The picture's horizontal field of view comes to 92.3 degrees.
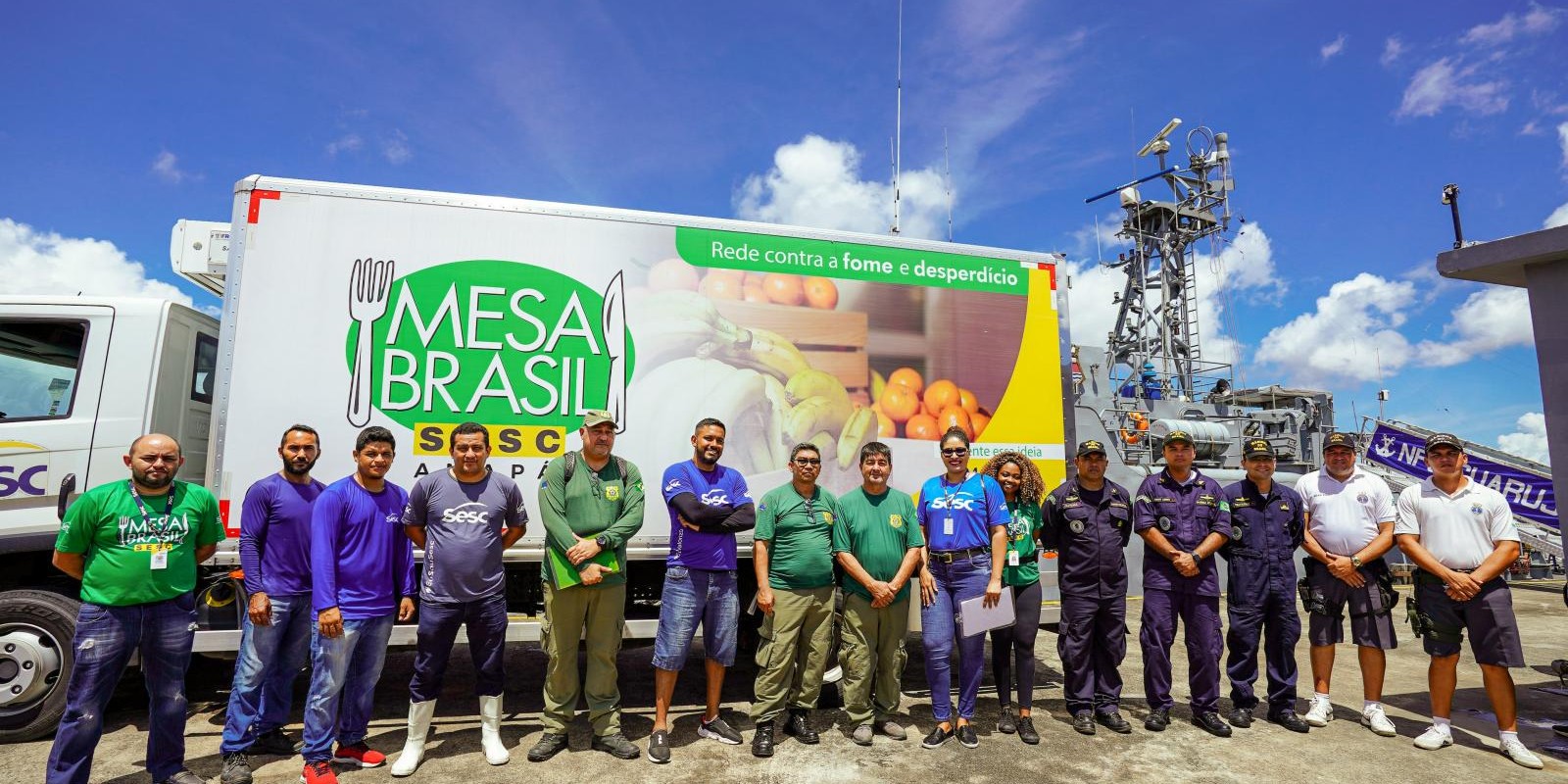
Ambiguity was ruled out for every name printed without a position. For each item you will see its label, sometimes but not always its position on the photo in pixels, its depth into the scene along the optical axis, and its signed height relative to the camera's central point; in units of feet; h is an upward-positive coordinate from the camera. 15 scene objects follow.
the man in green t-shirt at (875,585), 14.93 -1.88
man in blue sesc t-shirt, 14.52 -1.53
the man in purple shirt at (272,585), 13.01 -1.80
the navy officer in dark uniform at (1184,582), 15.99 -1.93
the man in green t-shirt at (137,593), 11.34 -1.73
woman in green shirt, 15.67 -2.02
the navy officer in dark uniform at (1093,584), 15.85 -1.95
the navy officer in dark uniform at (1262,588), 16.25 -2.04
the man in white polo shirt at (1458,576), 14.88 -1.62
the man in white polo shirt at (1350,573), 16.28 -1.72
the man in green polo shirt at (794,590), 14.66 -2.00
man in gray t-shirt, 13.33 -1.45
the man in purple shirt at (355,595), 12.52 -1.91
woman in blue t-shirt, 15.12 -1.55
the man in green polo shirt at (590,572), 13.84 -1.59
